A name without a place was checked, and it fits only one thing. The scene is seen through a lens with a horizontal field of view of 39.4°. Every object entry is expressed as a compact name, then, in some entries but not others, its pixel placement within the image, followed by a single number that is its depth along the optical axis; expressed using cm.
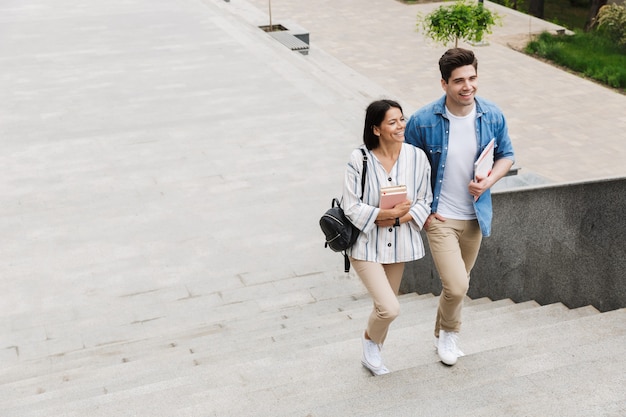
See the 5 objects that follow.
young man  462
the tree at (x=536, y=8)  2295
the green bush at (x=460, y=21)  1509
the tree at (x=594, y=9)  2138
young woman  452
